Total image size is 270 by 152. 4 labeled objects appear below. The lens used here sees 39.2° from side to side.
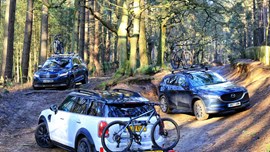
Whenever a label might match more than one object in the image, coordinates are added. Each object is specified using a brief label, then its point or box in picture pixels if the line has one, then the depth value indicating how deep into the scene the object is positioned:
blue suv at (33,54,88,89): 19.33
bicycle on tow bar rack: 7.73
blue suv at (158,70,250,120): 13.73
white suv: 8.01
